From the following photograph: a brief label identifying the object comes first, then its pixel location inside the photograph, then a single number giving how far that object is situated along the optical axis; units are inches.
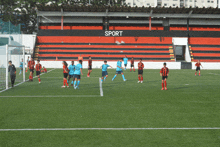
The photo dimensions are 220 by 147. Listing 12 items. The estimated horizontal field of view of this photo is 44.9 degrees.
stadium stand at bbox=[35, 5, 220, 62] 1772.9
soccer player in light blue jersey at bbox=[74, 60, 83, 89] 641.0
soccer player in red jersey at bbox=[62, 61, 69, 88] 654.6
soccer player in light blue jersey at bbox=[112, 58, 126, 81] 847.7
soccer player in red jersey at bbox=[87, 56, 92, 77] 1034.7
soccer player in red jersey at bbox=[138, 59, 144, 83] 792.9
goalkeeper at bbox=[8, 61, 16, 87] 686.0
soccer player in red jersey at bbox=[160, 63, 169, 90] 625.3
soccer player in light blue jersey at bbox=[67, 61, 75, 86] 661.7
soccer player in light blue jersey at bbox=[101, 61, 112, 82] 810.8
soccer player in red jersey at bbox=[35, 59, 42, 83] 781.4
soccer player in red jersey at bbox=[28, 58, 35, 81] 842.2
